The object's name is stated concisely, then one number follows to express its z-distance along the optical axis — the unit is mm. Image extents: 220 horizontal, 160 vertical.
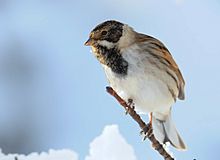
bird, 3793
